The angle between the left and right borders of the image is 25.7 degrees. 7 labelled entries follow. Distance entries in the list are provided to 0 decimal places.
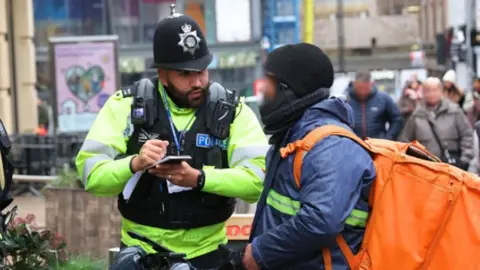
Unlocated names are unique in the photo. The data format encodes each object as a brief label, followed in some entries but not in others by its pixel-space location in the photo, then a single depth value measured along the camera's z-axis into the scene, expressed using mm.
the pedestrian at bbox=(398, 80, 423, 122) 14864
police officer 4430
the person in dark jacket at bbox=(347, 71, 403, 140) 11594
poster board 15250
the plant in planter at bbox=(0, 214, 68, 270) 5910
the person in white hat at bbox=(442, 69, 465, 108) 16188
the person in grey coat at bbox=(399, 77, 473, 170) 11328
